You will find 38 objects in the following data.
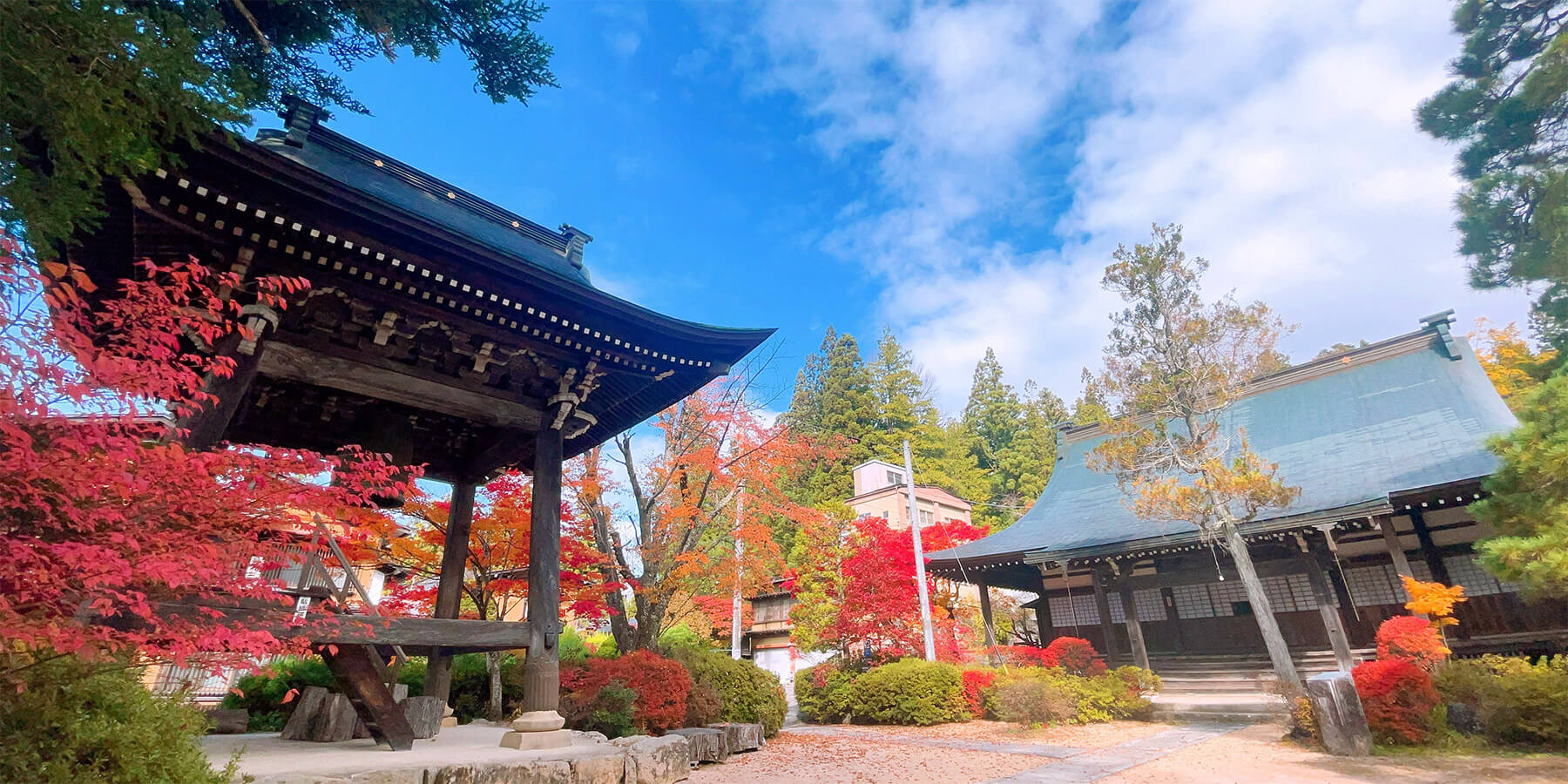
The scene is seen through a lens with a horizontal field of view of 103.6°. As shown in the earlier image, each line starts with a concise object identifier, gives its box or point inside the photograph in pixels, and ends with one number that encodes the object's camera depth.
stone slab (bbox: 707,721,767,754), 9.48
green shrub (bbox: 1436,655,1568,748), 7.31
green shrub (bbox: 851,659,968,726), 12.83
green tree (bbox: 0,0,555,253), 2.56
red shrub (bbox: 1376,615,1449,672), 9.08
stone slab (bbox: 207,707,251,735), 8.31
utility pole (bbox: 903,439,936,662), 14.23
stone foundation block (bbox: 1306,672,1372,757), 7.92
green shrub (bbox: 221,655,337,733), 8.87
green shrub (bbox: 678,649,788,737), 10.58
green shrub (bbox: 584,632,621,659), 12.32
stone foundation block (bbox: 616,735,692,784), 5.89
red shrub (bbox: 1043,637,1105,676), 13.41
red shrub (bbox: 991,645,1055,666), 14.16
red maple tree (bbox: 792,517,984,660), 14.76
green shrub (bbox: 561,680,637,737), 8.27
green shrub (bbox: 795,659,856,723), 14.09
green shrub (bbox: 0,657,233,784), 2.51
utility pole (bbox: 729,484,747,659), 16.50
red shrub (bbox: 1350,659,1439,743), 8.11
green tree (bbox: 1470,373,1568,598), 6.48
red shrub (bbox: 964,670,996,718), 13.13
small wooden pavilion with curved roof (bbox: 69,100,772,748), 4.54
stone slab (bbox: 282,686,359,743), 6.48
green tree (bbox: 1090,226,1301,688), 11.30
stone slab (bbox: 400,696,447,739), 6.70
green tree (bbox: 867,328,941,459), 33.77
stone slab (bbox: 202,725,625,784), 4.32
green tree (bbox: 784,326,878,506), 31.22
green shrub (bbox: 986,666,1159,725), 11.70
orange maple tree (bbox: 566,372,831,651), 10.96
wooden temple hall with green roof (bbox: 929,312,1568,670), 11.23
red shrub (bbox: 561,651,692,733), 8.72
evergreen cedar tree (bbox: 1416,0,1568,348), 6.45
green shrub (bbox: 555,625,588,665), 9.70
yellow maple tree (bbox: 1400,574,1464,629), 9.69
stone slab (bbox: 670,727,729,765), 8.48
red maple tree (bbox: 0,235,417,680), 2.86
